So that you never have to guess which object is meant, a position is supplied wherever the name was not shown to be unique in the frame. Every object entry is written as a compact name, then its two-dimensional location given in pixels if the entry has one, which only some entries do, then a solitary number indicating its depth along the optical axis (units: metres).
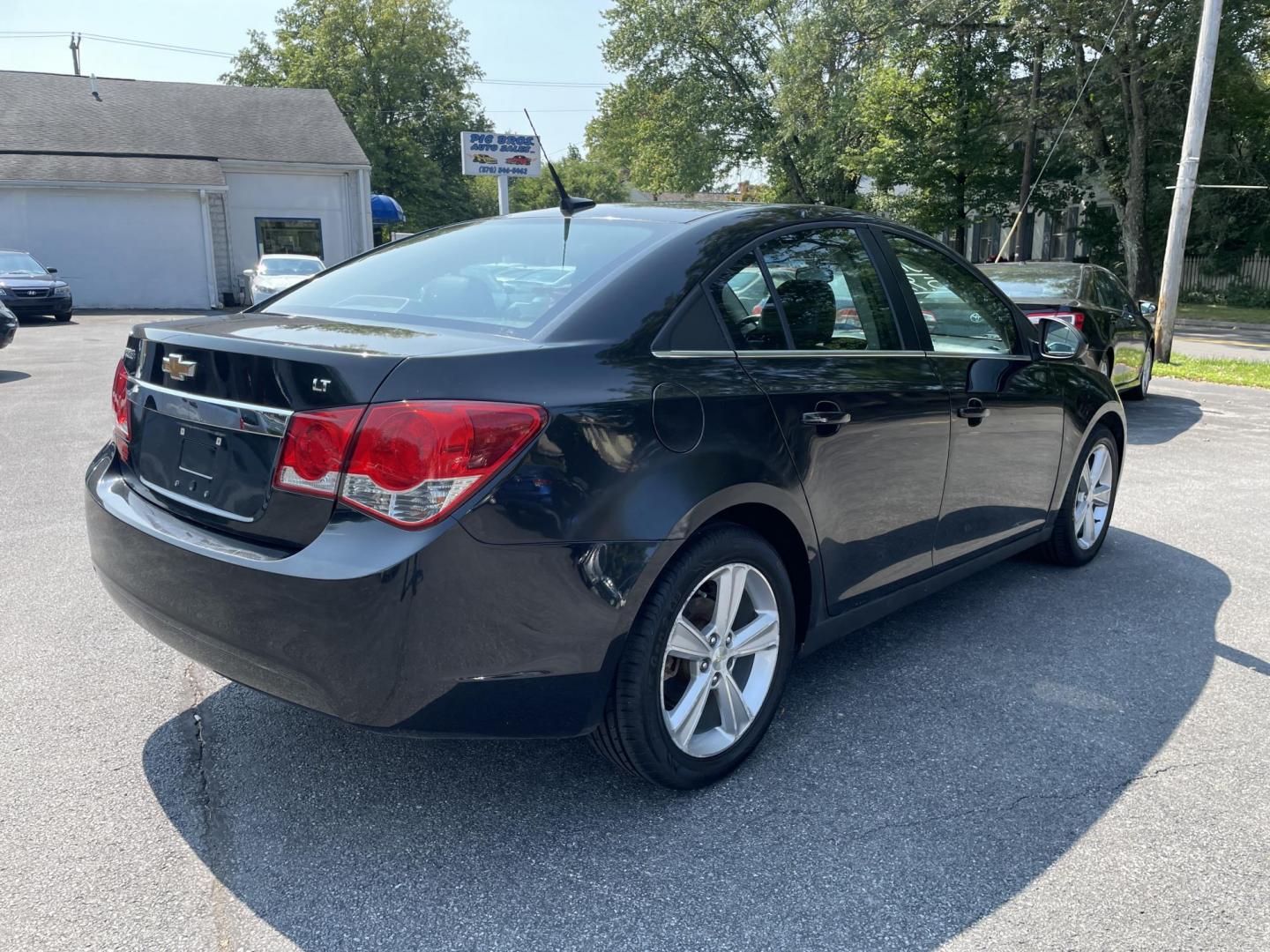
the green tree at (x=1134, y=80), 20.34
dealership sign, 12.91
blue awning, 34.38
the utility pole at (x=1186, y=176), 12.84
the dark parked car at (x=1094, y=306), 8.43
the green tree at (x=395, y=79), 47.16
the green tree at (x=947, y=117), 27.59
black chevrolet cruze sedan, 2.24
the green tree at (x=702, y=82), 34.16
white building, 26.33
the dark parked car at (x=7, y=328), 11.84
